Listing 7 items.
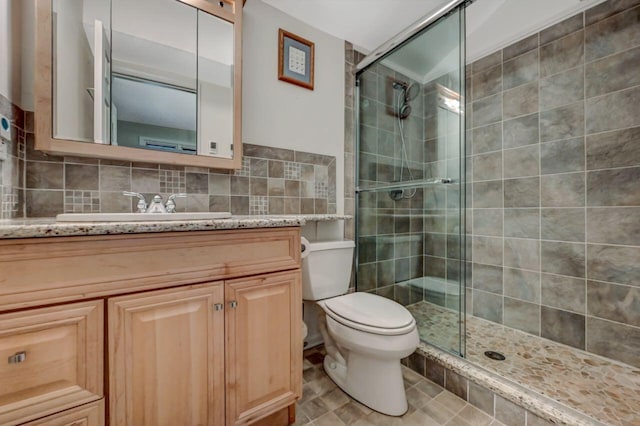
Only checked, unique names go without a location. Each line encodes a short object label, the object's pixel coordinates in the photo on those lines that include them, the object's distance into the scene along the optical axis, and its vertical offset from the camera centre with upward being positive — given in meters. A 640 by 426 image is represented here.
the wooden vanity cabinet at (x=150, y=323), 0.67 -0.34
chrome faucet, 1.17 +0.03
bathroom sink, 0.87 -0.02
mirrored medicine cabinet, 1.08 +0.62
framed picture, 1.69 +1.01
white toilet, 1.23 -0.58
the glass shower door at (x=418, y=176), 1.52 +0.25
